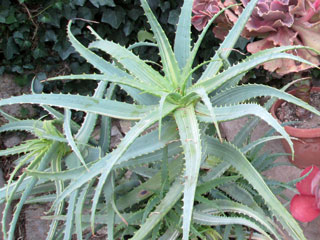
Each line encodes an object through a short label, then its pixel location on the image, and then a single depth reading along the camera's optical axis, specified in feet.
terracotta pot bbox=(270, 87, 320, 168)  4.59
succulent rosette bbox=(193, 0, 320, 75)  3.59
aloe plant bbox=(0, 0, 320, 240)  2.38
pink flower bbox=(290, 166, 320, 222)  2.87
